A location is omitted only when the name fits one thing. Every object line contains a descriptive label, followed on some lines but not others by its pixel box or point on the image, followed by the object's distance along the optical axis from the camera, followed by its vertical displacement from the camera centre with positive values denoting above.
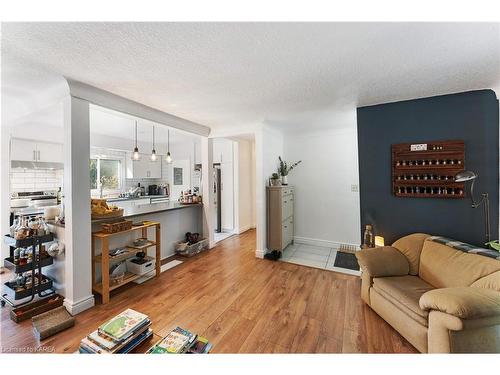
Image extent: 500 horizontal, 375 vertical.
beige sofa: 1.34 -0.84
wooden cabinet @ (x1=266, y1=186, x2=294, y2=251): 3.64 -0.48
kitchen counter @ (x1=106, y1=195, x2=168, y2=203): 4.84 -0.15
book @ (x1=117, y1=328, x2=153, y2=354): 1.15 -0.87
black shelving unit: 2.08 -0.76
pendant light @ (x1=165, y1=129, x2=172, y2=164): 4.41 +1.33
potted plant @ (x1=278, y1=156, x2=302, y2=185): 4.03 +0.43
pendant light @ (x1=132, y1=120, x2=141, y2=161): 3.89 +0.71
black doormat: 3.20 -1.18
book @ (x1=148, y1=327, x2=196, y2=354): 1.07 -0.82
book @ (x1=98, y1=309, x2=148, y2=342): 1.17 -0.78
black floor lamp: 2.26 -0.21
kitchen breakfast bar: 2.37 -0.70
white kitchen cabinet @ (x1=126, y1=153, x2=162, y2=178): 5.46 +0.67
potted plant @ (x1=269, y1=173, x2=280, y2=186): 3.81 +0.18
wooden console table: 2.30 -0.80
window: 4.94 +0.47
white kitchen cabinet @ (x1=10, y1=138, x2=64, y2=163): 3.65 +0.80
